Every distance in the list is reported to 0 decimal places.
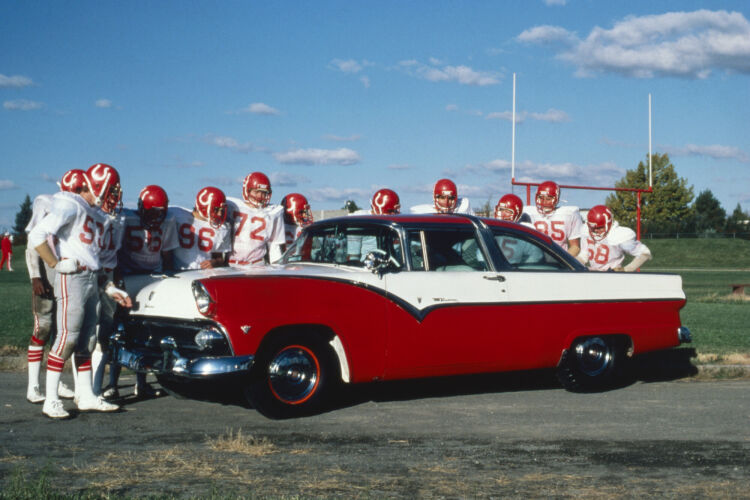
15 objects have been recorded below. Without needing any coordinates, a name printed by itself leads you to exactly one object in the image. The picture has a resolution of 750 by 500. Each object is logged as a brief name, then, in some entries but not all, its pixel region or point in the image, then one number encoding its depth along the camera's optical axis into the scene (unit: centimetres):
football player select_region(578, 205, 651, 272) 1122
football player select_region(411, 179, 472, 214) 1091
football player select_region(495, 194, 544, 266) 804
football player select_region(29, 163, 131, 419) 688
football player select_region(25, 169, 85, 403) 739
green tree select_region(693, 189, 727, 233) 8981
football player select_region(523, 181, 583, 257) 1161
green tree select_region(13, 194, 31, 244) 10456
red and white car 656
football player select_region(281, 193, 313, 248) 1043
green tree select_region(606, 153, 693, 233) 6488
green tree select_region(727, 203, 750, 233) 7151
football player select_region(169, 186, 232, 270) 898
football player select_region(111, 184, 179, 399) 828
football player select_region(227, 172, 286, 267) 972
